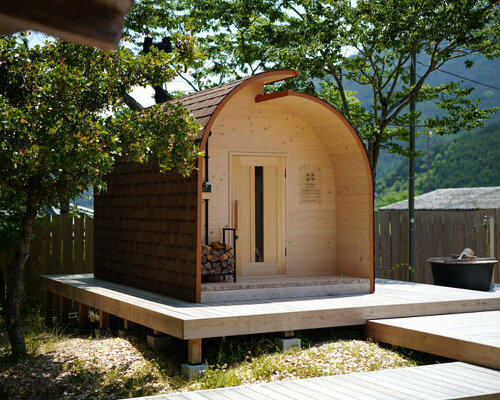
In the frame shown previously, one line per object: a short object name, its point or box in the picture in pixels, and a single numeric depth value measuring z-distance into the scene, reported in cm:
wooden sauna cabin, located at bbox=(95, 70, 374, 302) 934
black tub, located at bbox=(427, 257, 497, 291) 1079
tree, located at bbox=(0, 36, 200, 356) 668
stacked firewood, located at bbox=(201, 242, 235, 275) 924
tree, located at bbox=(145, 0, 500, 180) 1262
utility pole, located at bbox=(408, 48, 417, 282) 1345
